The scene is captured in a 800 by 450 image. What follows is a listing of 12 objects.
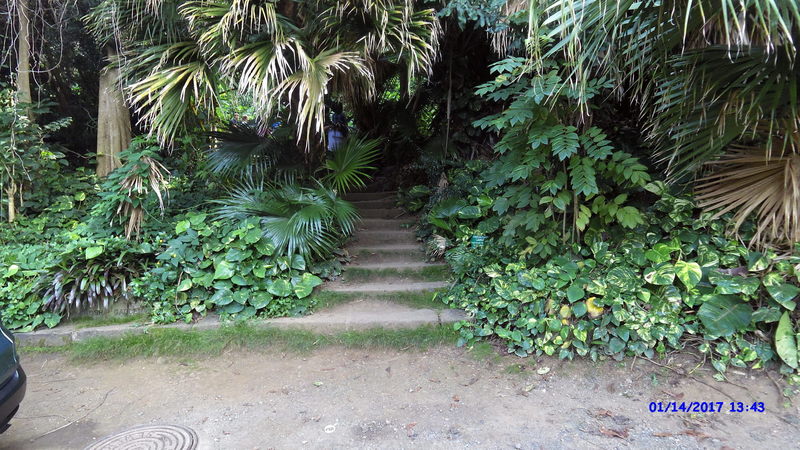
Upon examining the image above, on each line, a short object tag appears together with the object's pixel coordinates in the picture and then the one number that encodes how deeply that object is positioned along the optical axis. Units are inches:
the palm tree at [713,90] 103.0
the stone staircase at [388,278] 165.0
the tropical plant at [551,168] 132.8
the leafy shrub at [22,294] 160.9
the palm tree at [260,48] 158.1
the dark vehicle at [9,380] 91.0
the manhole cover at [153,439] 107.3
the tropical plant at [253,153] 200.1
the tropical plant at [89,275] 163.0
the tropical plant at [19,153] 191.0
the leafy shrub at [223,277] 164.4
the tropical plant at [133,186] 171.0
